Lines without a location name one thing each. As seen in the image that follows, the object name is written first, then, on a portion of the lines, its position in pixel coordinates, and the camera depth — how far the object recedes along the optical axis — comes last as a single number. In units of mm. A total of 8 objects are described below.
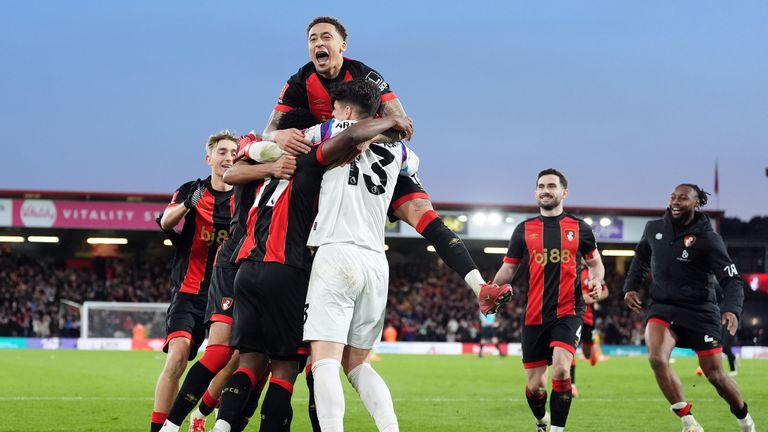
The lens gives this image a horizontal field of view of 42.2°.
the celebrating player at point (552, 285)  8844
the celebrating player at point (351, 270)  5402
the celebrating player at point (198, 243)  7824
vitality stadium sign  36562
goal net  34750
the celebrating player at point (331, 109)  5664
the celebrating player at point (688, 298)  9125
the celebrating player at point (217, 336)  6359
